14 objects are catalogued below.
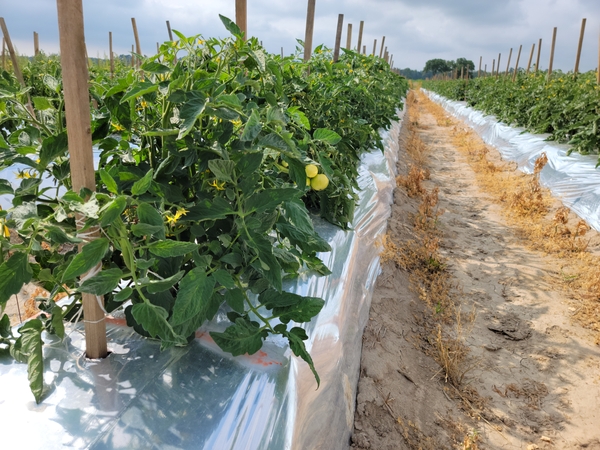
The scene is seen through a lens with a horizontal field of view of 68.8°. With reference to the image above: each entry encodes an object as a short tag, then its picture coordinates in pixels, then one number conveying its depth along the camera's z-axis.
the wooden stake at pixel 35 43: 7.47
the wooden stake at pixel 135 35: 7.30
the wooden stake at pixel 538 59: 12.81
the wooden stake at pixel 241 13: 1.63
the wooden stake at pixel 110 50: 7.25
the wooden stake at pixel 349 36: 7.91
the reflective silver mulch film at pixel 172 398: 0.96
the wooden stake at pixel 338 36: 5.12
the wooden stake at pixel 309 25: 3.54
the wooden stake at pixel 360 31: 8.73
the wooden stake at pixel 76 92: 0.84
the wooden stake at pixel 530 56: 13.31
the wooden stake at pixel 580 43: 9.12
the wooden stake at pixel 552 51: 10.32
